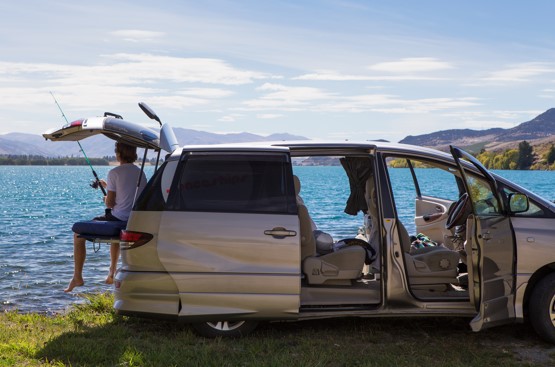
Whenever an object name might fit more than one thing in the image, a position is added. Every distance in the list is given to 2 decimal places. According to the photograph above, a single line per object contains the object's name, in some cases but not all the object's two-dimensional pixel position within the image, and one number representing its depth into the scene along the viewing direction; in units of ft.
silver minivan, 22.90
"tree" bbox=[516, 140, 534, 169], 588.50
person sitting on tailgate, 28.94
